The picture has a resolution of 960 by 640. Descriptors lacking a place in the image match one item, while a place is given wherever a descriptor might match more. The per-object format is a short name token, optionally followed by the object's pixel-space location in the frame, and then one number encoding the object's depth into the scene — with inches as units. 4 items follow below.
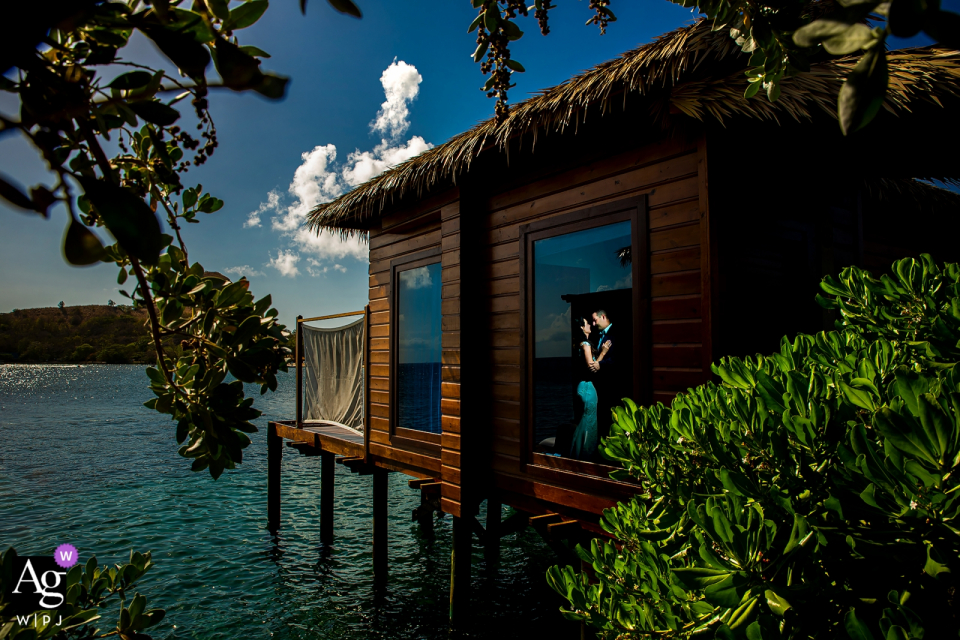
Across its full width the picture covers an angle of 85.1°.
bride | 159.0
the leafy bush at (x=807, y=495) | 32.6
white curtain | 274.4
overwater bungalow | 130.0
